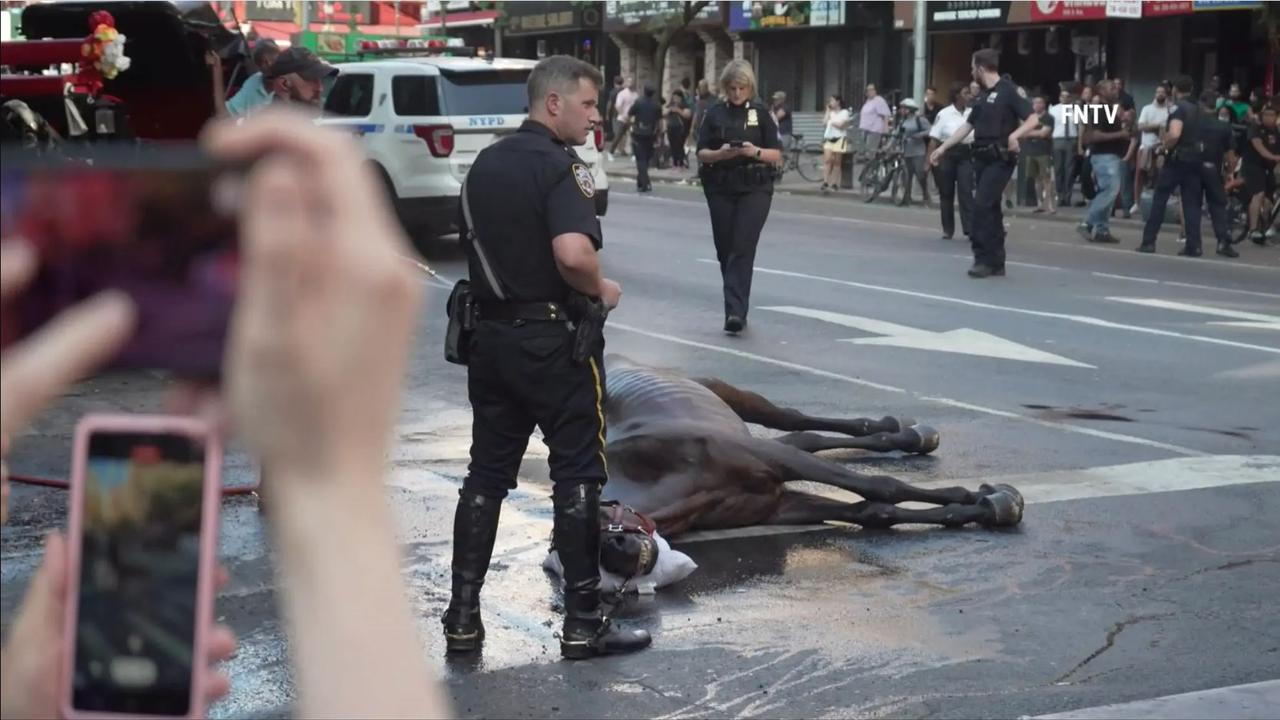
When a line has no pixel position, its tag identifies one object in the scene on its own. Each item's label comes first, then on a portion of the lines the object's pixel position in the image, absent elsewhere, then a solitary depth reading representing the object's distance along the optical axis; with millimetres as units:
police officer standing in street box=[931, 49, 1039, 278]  16406
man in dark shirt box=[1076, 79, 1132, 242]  20641
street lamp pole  30078
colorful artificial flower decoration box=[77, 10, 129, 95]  7887
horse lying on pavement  6859
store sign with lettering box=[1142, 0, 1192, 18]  29219
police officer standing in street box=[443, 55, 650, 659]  5430
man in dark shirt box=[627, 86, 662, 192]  30250
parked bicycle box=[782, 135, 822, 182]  33125
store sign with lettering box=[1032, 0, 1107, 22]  31472
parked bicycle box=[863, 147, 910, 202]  26938
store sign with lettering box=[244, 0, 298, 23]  31250
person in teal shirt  7598
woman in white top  30344
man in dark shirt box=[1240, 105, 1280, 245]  20156
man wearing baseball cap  6980
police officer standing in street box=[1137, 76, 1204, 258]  18812
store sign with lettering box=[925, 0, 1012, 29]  35031
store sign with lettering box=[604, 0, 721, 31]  45156
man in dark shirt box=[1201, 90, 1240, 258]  18781
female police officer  12281
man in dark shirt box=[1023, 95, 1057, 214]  24141
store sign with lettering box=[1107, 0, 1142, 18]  28859
